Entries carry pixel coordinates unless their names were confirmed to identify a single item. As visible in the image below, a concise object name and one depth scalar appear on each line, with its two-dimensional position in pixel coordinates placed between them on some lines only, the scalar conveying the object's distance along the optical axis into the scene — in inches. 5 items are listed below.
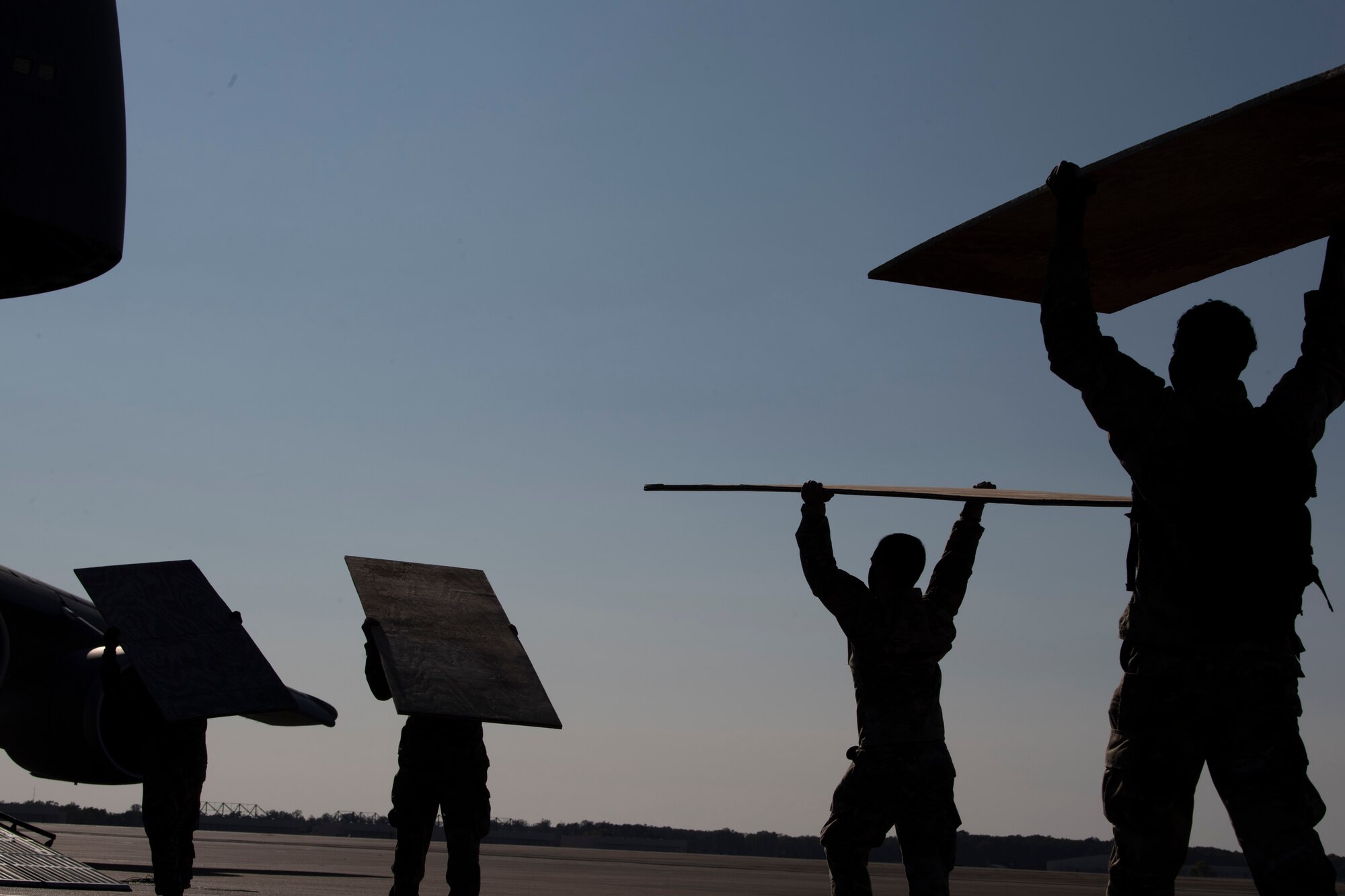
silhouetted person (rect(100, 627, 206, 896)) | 390.9
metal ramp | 326.2
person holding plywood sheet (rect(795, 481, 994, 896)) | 262.7
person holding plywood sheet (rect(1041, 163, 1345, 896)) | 152.2
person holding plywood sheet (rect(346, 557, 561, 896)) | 351.3
